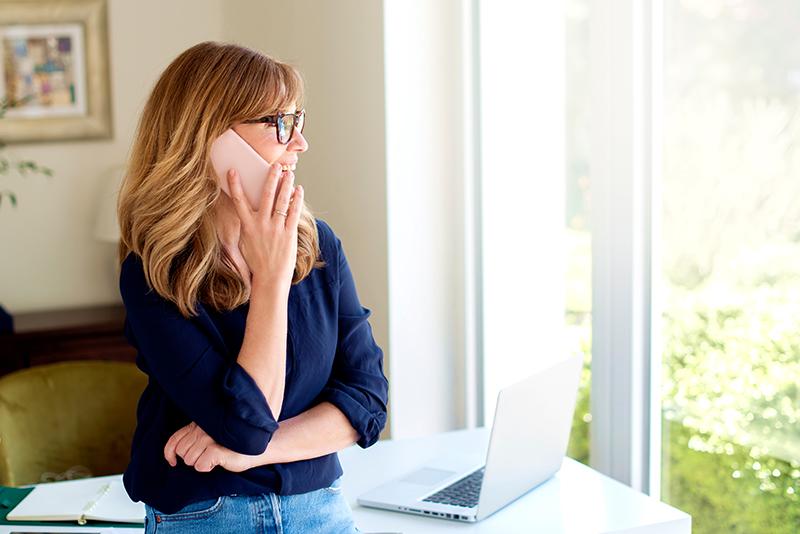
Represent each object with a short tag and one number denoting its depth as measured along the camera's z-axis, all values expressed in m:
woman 1.42
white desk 1.82
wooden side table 3.53
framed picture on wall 3.95
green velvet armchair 2.50
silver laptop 1.83
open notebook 1.90
